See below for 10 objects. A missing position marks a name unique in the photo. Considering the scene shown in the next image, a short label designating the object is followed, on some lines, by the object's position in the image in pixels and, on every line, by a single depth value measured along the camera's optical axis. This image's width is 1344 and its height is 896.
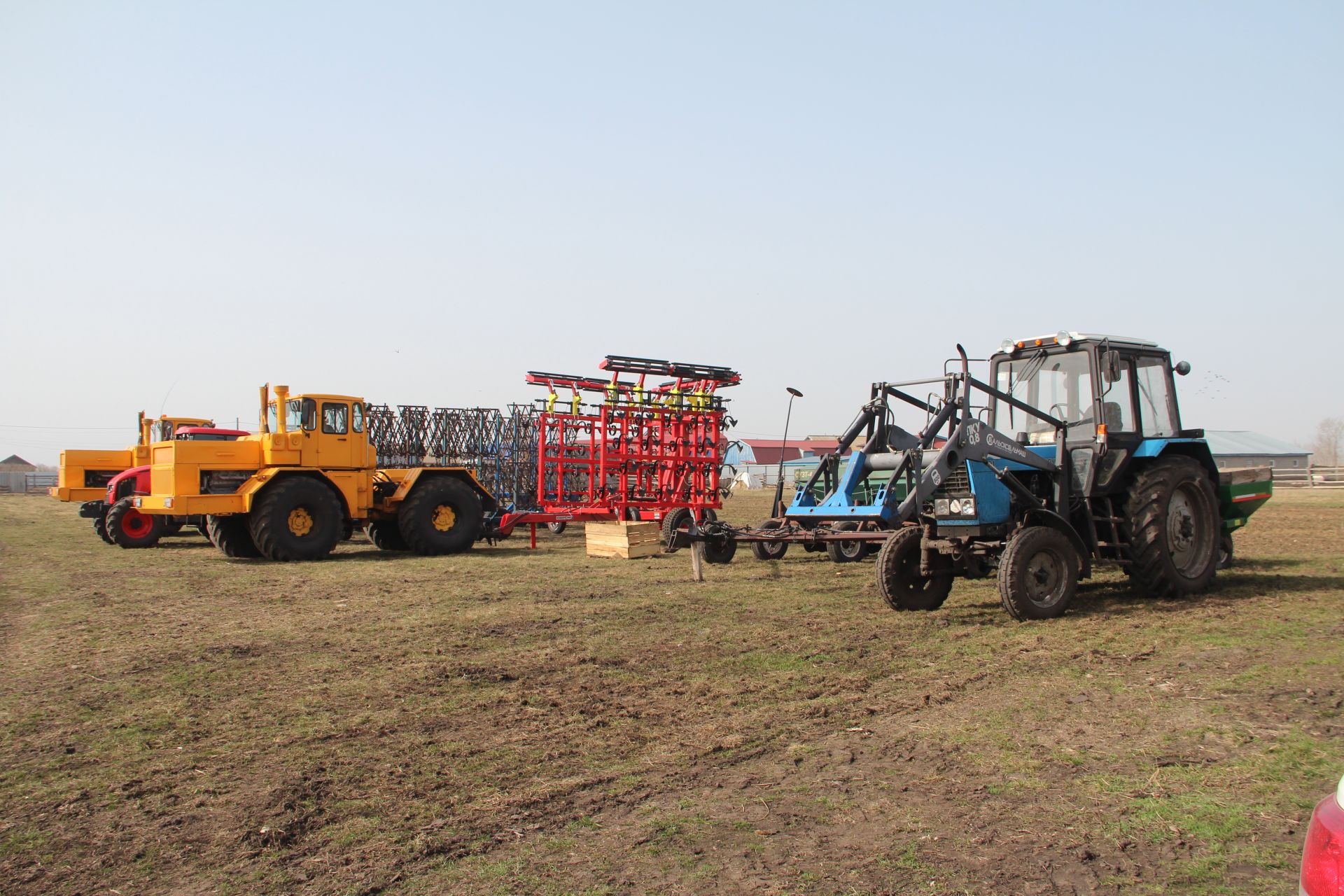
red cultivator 15.16
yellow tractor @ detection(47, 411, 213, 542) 19.31
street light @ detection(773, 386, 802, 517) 9.59
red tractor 15.91
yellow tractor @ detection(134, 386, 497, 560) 13.31
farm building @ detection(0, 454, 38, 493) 58.19
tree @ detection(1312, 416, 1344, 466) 99.88
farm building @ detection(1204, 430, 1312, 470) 55.85
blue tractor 8.10
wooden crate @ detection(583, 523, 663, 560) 13.33
